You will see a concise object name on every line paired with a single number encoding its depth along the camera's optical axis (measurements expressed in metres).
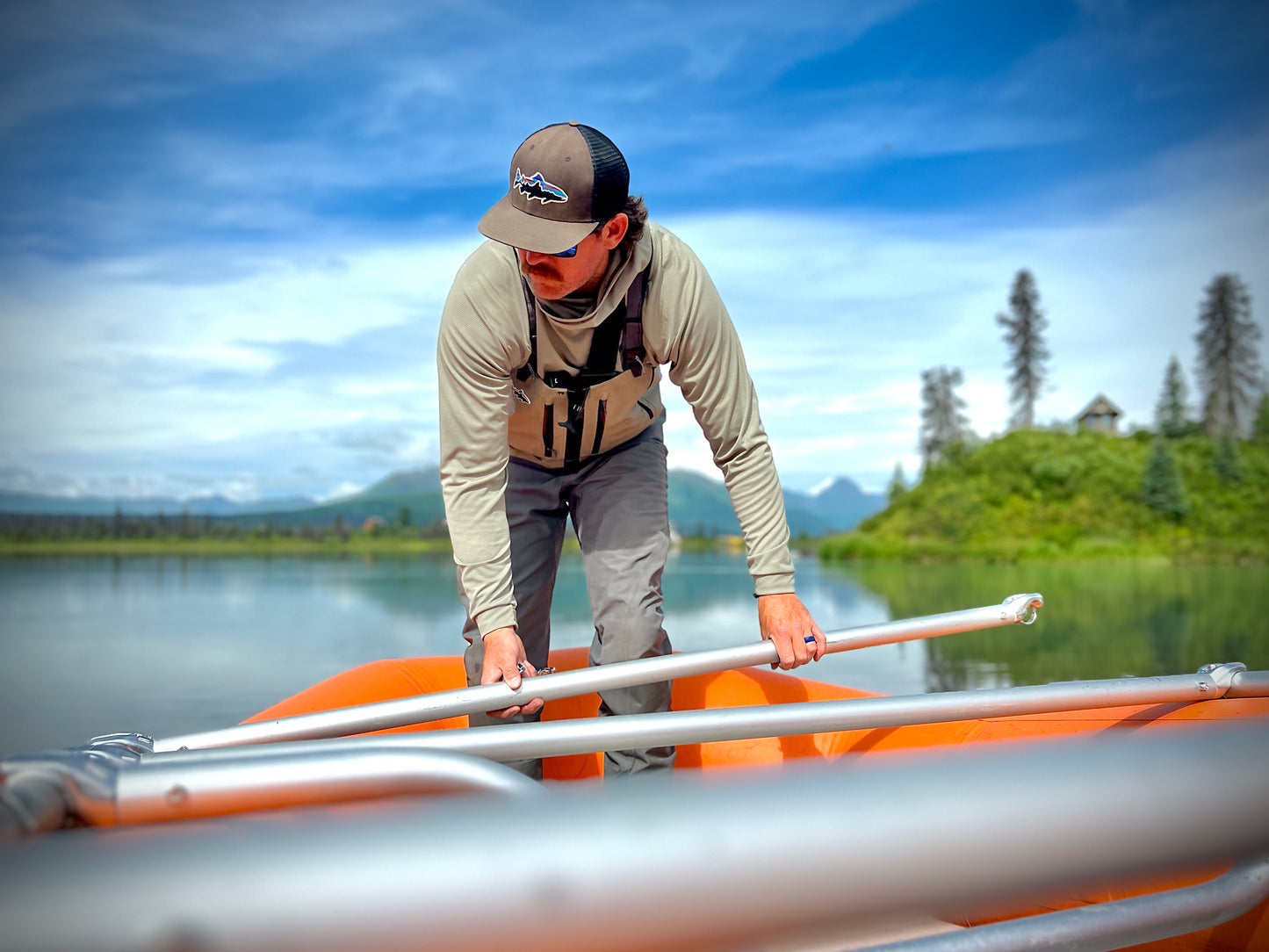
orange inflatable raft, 1.67
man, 1.55
